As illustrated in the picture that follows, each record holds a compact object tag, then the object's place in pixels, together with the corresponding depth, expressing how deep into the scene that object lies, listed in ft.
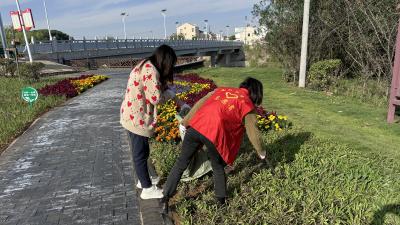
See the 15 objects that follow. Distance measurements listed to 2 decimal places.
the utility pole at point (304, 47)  43.89
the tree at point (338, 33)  34.73
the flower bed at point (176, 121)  19.11
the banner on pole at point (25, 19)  88.07
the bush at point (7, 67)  60.03
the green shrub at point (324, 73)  43.27
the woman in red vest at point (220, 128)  10.98
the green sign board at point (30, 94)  29.92
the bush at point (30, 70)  55.36
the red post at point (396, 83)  23.45
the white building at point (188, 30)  484.33
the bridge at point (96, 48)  97.30
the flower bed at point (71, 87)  39.19
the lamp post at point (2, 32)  92.80
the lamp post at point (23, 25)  83.01
